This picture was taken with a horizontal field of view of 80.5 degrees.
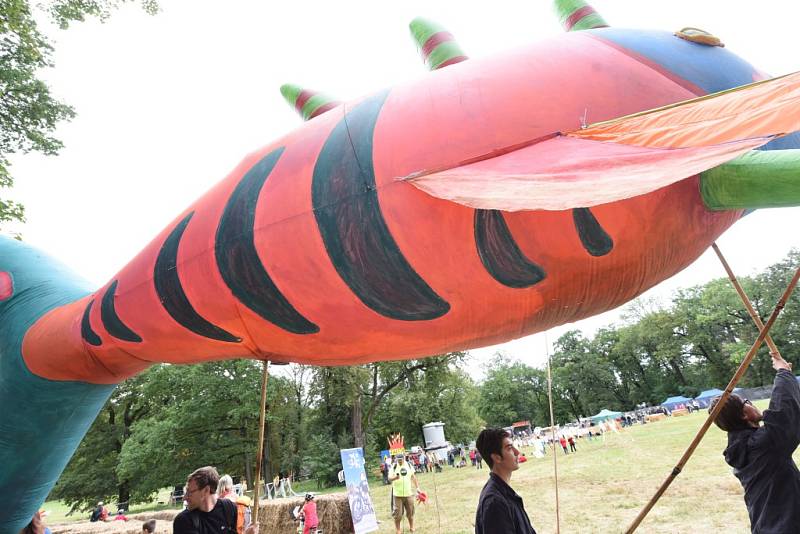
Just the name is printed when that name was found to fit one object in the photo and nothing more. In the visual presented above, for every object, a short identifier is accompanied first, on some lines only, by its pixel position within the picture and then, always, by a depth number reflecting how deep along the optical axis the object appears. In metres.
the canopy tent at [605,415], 34.16
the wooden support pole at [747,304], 2.34
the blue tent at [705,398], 32.98
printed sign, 8.12
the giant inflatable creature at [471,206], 1.50
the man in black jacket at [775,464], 2.10
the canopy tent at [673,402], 36.21
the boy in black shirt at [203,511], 2.63
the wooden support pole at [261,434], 2.25
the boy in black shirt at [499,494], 1.94
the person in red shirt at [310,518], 7.93
